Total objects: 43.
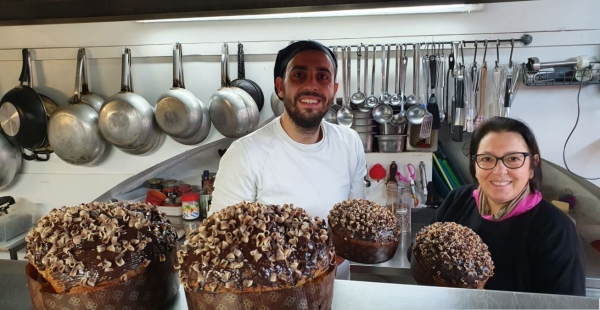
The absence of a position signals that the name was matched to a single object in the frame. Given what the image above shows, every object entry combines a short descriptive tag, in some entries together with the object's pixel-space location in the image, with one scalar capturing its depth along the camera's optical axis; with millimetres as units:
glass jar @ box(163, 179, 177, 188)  2826
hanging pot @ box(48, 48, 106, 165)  2189
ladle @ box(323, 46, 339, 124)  2312
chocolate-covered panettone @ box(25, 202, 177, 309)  527
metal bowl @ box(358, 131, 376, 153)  2357
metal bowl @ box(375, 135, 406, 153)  2326
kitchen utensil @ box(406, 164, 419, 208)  2312
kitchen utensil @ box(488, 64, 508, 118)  2102
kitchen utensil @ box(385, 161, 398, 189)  2291
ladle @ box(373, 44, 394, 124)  2250
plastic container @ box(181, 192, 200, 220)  2537
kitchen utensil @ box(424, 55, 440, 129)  2197
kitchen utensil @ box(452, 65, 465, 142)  2119
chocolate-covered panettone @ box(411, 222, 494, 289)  924
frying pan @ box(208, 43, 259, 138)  2172
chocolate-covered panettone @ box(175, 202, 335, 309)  521
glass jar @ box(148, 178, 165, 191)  2869
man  1401
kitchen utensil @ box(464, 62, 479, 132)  2119
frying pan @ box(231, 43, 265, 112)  2299
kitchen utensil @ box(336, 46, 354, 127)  2291
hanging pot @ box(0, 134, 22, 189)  2344
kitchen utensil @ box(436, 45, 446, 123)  2172
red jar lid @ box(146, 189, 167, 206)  2660
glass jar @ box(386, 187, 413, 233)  2072
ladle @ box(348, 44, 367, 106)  2264
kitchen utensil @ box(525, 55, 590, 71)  1974
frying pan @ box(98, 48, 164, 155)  2174
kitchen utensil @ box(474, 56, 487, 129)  2113
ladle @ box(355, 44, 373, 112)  2174
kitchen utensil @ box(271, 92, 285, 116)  2277
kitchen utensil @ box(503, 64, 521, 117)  2068
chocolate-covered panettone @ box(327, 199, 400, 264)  1161
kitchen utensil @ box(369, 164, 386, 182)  2305
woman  1185
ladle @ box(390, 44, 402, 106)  2202
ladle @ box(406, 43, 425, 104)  2146
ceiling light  2025
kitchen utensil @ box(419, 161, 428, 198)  2283
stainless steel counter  633
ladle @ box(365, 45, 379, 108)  2270
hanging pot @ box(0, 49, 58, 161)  2213
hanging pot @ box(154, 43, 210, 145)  2203
